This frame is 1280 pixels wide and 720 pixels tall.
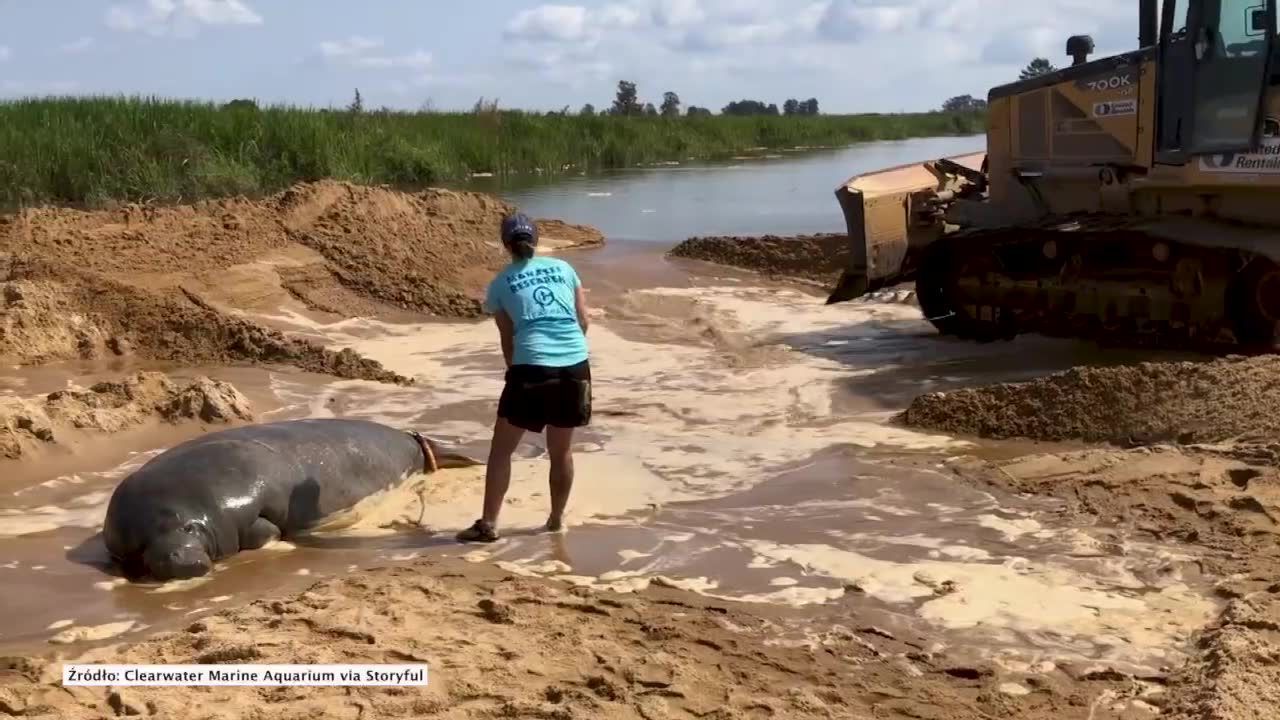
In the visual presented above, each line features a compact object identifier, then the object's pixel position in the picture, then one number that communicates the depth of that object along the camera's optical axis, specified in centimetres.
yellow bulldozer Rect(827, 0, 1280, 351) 1057
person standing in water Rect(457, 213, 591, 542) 655
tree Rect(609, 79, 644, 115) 5841
